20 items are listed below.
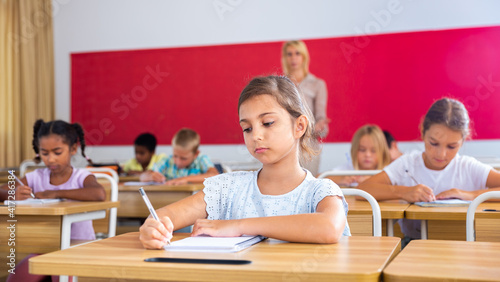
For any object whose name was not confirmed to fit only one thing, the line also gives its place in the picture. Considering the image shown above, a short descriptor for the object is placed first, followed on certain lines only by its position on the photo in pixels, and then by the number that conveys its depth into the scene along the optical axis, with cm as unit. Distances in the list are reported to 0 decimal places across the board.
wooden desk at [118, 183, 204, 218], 362
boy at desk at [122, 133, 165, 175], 575
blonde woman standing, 480
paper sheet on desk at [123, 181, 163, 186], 384
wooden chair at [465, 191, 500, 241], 183
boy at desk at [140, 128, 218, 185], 449
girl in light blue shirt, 149
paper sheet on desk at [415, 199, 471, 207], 234
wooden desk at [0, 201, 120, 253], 232
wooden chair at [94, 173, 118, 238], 294
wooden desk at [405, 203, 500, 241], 213
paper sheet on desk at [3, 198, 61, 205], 250
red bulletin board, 538
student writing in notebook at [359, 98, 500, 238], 259
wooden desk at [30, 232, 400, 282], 101
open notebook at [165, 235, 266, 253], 120
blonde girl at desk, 397
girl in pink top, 289
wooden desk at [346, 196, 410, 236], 214
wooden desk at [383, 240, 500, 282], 98
